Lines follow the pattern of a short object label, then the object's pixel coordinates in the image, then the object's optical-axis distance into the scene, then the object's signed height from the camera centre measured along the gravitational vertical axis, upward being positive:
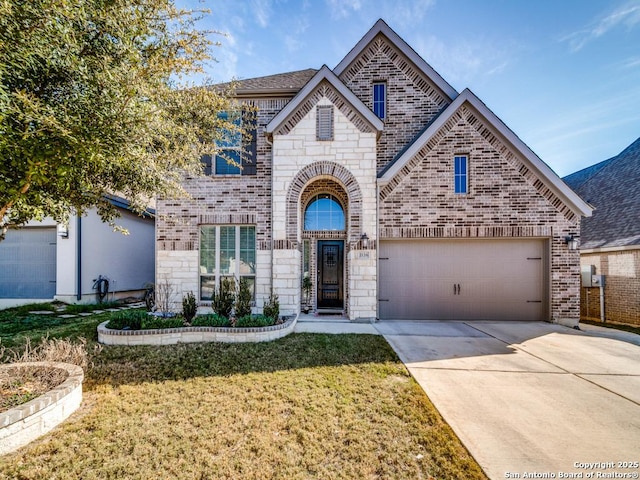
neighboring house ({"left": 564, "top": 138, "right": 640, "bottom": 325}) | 9.45 +0.23
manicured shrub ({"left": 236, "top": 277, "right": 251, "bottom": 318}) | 7.16 -1.42
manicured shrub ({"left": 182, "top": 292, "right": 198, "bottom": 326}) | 7.17 -1.61
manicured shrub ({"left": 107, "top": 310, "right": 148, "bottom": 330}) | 6.20 -1.68
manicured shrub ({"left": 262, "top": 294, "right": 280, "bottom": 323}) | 7.14 -1.63
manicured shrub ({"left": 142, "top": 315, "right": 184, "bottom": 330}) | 6.19 -1.74
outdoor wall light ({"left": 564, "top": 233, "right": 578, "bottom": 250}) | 8.30 +0.17
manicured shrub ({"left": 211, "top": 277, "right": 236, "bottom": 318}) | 7.42 -1.47
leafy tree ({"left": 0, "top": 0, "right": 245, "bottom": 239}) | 3.01 +1.98
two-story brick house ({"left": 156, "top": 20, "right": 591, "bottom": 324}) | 8.12 +0.97
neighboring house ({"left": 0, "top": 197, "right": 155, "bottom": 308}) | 10.47 -0.51
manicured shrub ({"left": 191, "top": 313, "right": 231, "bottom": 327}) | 6.45 -1.76
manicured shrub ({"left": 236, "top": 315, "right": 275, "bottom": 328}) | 6.39 -1.76
